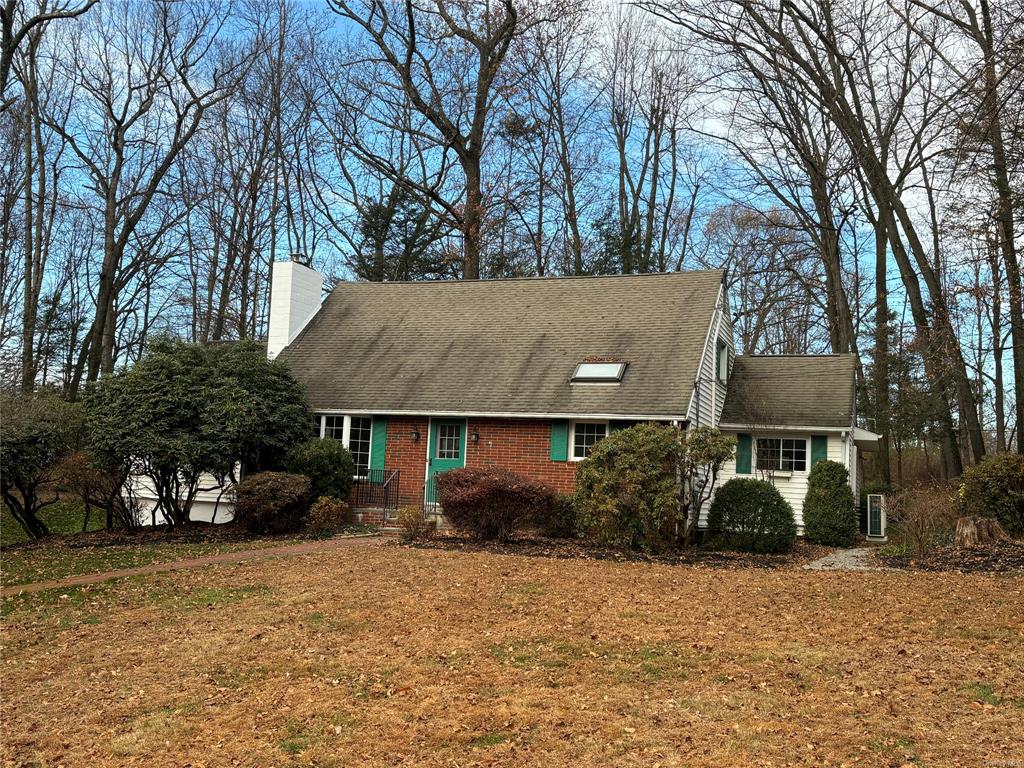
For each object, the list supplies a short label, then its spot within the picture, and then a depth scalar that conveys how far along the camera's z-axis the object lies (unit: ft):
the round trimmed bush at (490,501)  44.93
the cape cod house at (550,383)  55.47
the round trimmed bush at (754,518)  46.55
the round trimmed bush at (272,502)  49.67
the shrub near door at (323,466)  53.47
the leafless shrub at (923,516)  41.06
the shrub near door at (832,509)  53.21
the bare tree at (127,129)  81.66
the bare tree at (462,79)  86.22
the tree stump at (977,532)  43.75
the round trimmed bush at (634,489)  42.04
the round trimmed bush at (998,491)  46.09
